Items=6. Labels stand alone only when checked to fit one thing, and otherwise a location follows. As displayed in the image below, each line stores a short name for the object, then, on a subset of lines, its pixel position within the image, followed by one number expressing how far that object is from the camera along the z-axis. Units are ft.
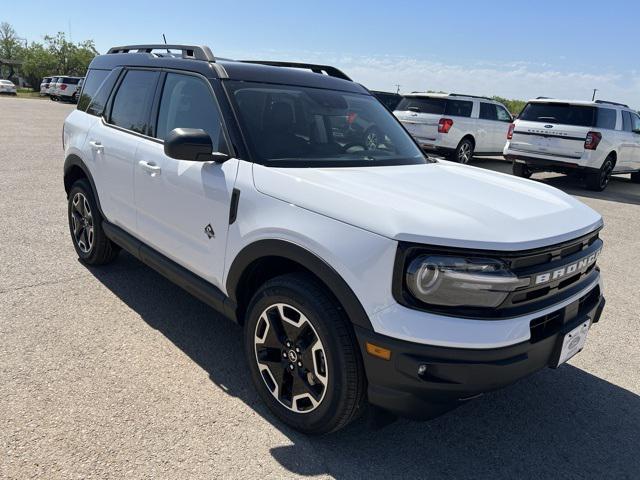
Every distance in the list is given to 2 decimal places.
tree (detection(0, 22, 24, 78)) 274.16
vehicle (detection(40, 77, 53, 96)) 130.04
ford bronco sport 6.89
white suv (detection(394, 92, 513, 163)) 43.65
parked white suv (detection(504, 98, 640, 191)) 35.83
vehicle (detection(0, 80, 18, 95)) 144.97
